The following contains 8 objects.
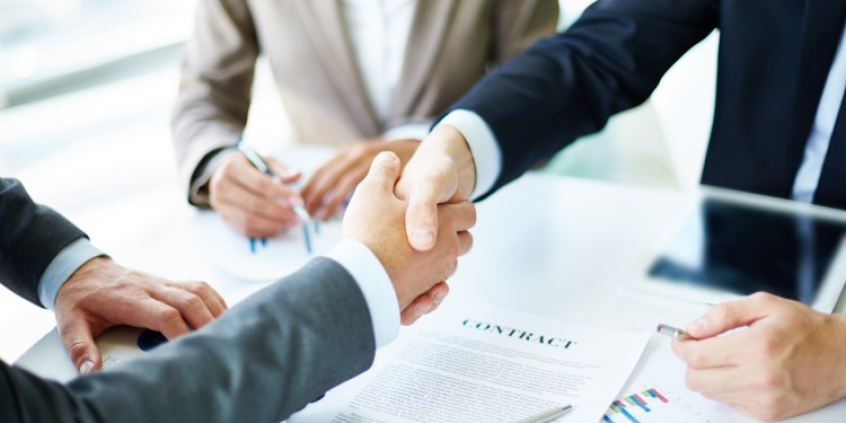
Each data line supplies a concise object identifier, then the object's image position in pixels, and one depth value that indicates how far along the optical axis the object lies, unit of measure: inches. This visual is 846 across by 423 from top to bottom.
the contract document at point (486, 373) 32.7
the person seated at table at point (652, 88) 46.5
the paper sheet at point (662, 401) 32.0
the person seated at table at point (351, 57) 65.7
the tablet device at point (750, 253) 41.4
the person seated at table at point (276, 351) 27.9
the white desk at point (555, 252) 40.6
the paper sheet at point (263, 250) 45.2
